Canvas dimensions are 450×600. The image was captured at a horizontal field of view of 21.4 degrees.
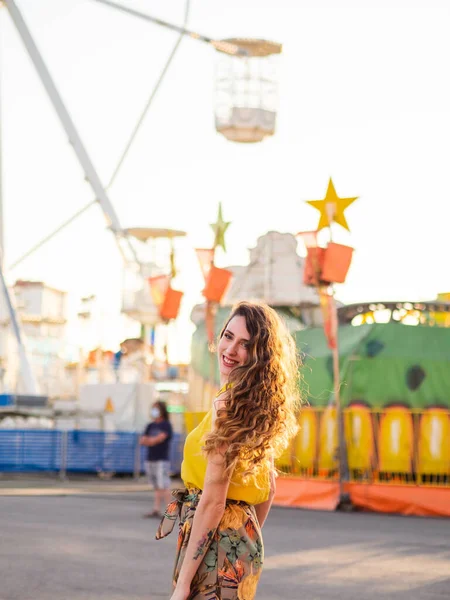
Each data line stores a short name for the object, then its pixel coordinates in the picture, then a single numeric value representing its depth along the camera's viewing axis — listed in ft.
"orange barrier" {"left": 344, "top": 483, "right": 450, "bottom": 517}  63.00
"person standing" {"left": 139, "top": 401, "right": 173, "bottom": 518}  54.55
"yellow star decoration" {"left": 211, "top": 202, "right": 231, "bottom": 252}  83.46
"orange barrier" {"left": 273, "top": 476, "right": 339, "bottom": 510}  65.67
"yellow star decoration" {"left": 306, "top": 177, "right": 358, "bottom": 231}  66.95
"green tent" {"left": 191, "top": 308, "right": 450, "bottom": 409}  67.41
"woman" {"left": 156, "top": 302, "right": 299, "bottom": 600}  13.58
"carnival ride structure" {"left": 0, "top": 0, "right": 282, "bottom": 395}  104.12
